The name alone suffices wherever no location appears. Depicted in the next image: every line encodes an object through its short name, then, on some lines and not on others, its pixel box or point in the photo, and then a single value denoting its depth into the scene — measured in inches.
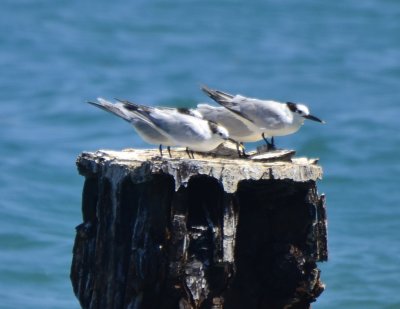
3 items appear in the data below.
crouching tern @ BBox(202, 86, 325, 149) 627.8
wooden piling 545.0
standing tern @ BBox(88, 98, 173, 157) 594.5
